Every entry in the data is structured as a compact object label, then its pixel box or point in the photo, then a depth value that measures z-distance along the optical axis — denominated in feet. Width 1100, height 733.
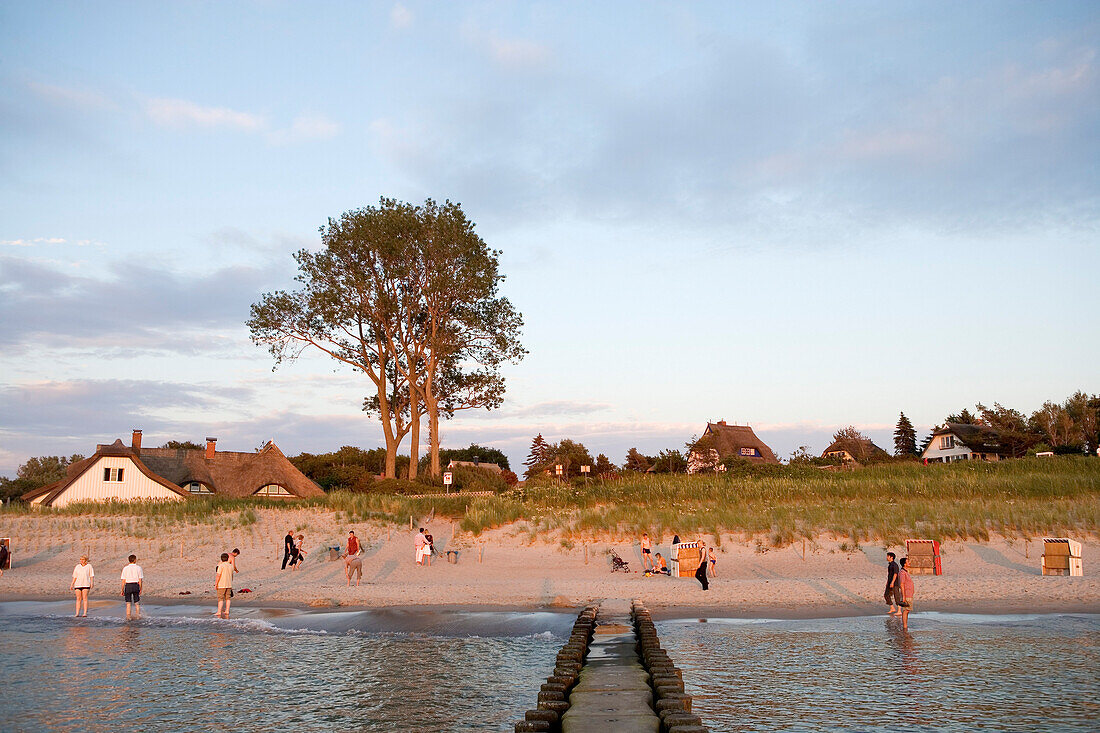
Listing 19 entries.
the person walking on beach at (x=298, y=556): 95.72
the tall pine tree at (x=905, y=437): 332.60
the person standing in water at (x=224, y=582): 69.82
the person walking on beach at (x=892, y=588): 61.46
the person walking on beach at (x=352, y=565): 88.58
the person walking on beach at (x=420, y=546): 98.22
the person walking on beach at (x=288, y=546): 95.17
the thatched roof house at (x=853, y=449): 279.28
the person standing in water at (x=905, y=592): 60.29
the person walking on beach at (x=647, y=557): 91.61
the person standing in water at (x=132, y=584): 69.97
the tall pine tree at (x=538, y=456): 332.53
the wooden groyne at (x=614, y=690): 32.73
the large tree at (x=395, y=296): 161.89
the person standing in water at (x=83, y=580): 72.84
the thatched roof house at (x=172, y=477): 164.76
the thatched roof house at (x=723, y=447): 238.00
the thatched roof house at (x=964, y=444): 265.95
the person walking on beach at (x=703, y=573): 79.27
